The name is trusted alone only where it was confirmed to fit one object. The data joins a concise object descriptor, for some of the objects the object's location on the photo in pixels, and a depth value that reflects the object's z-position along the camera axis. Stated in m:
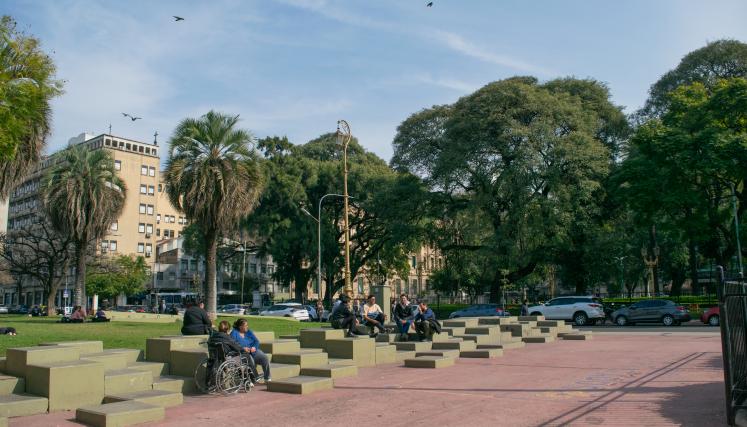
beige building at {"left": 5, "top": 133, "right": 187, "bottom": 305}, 87.00
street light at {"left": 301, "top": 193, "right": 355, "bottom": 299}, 46.28
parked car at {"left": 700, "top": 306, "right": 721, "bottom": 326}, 30.90
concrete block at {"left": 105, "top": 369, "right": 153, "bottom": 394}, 9.88
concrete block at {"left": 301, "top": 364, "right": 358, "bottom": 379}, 11.80
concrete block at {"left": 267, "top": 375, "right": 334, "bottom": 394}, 10.69
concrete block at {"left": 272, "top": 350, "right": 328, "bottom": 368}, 12.57
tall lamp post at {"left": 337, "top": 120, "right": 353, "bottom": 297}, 24.62
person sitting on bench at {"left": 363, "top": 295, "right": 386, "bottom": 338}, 17.84
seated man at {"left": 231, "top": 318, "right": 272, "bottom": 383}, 11.62
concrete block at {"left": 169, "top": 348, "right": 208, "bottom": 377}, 11.29
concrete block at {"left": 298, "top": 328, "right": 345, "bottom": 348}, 14.75
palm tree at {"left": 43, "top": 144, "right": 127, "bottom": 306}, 34.01
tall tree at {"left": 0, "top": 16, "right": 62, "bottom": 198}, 12.80
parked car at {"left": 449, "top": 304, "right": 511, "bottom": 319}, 36.65
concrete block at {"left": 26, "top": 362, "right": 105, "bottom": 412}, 9.30
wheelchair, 10.73
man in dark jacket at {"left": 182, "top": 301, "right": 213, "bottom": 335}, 13.77
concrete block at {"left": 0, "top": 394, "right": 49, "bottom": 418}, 8.80
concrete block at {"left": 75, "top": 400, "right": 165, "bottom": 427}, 8.23
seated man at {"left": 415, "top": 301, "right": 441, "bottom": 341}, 17.66
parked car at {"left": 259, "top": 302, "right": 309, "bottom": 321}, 43.44
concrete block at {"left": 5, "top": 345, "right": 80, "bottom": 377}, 9.91
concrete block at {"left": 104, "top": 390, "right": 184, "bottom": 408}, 9.46
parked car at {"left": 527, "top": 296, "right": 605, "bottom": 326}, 34.97
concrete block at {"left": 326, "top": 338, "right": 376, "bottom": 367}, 14.20
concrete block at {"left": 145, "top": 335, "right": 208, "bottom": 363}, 11.90
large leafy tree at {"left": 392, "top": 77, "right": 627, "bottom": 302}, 37.81
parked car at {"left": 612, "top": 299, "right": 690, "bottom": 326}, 32.31
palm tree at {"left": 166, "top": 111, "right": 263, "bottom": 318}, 27.22
